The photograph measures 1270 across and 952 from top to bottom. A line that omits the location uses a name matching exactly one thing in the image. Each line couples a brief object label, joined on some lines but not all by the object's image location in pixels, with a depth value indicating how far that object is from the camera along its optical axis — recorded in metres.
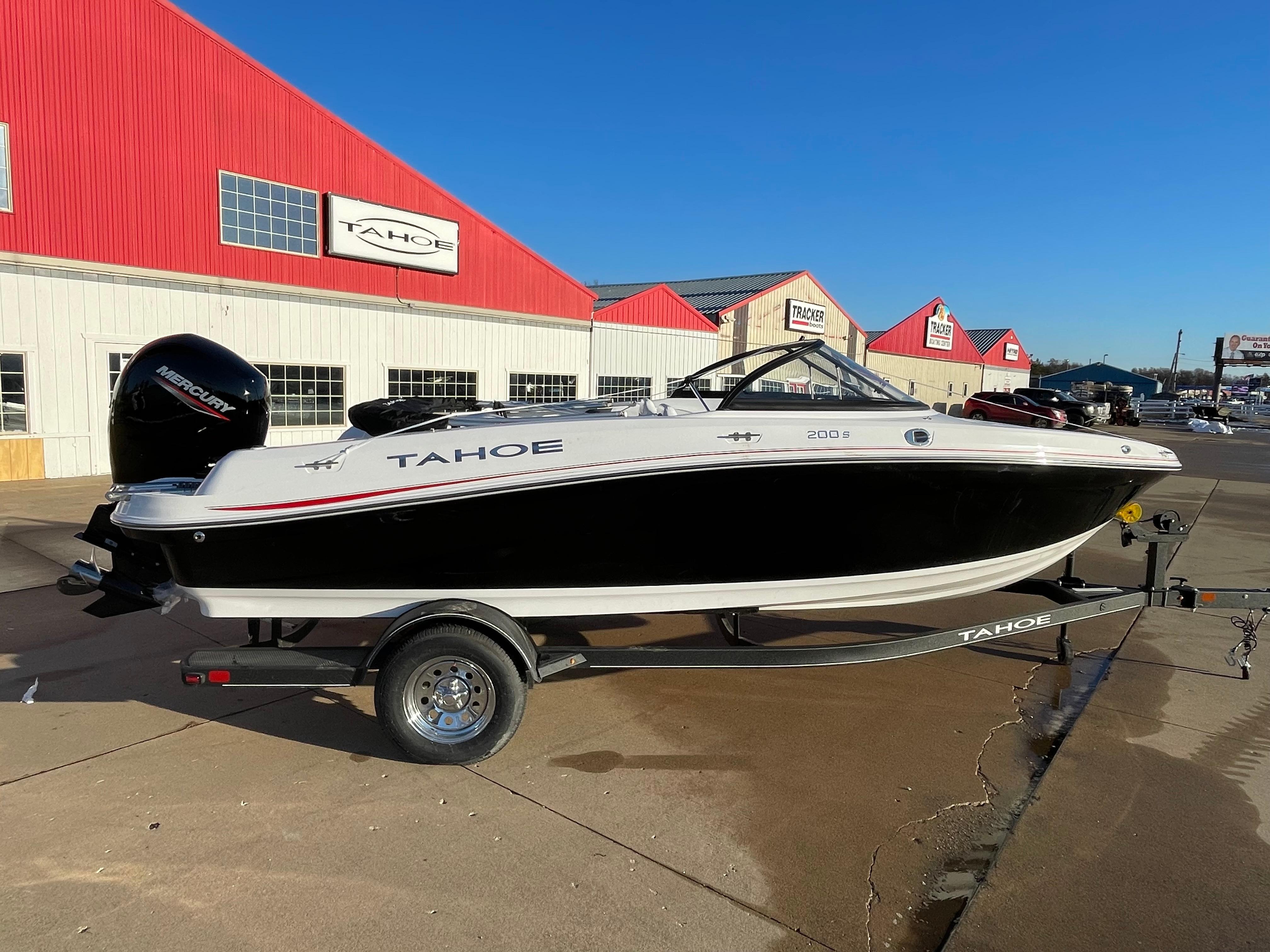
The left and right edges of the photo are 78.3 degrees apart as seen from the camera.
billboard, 49.59
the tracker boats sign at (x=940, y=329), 32.12
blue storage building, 64.94
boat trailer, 3.21
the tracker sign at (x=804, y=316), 24.03
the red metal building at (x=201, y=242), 10.05
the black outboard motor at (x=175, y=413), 3.74
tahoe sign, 12.70
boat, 3.20
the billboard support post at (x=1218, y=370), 41.78
